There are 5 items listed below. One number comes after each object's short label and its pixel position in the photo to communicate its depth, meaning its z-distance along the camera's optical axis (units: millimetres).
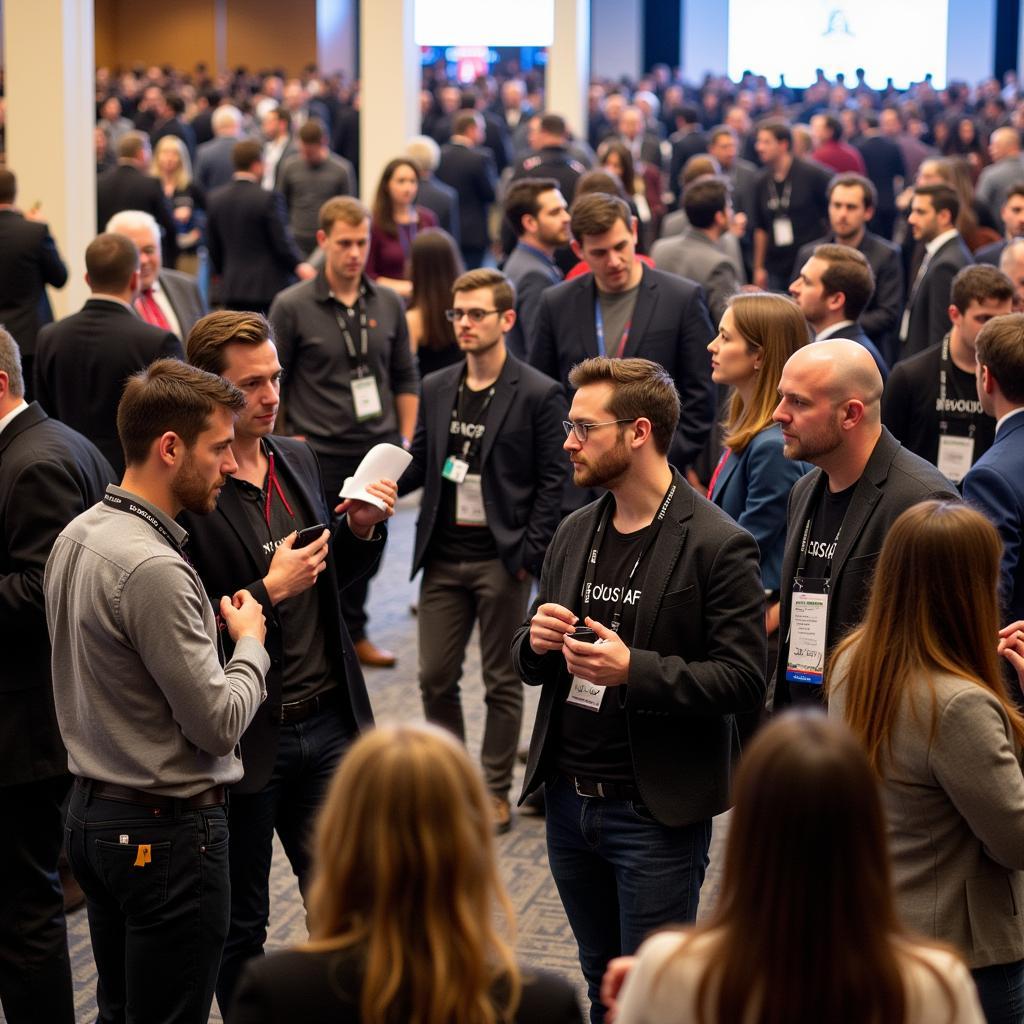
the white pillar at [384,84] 11289
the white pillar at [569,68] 14648
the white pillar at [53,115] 8234
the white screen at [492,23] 26828
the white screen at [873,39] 26094
